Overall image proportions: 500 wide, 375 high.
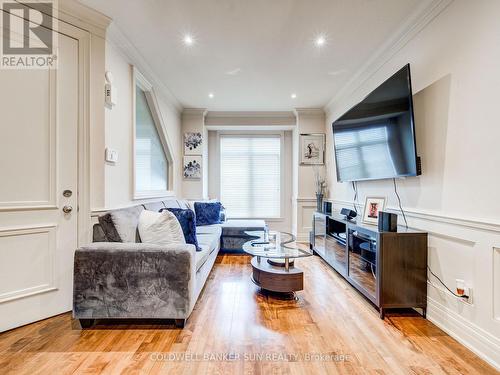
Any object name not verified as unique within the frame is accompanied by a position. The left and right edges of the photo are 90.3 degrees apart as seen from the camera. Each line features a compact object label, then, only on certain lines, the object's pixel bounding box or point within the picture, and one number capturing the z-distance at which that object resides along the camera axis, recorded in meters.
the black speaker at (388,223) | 2.10
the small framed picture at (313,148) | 4.81
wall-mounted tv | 2.10
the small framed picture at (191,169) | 4.82
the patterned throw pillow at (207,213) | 4.14
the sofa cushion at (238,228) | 3.99
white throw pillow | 2.07
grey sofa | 1.84
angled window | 3.19
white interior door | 1.90
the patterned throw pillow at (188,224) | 2.36
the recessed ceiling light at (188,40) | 2.48
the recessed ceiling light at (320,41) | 2.49
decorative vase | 4.32
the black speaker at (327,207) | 3.69
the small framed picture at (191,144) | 4.84
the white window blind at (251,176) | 5.58
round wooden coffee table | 2.36
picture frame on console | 2.53
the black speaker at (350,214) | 2.99
